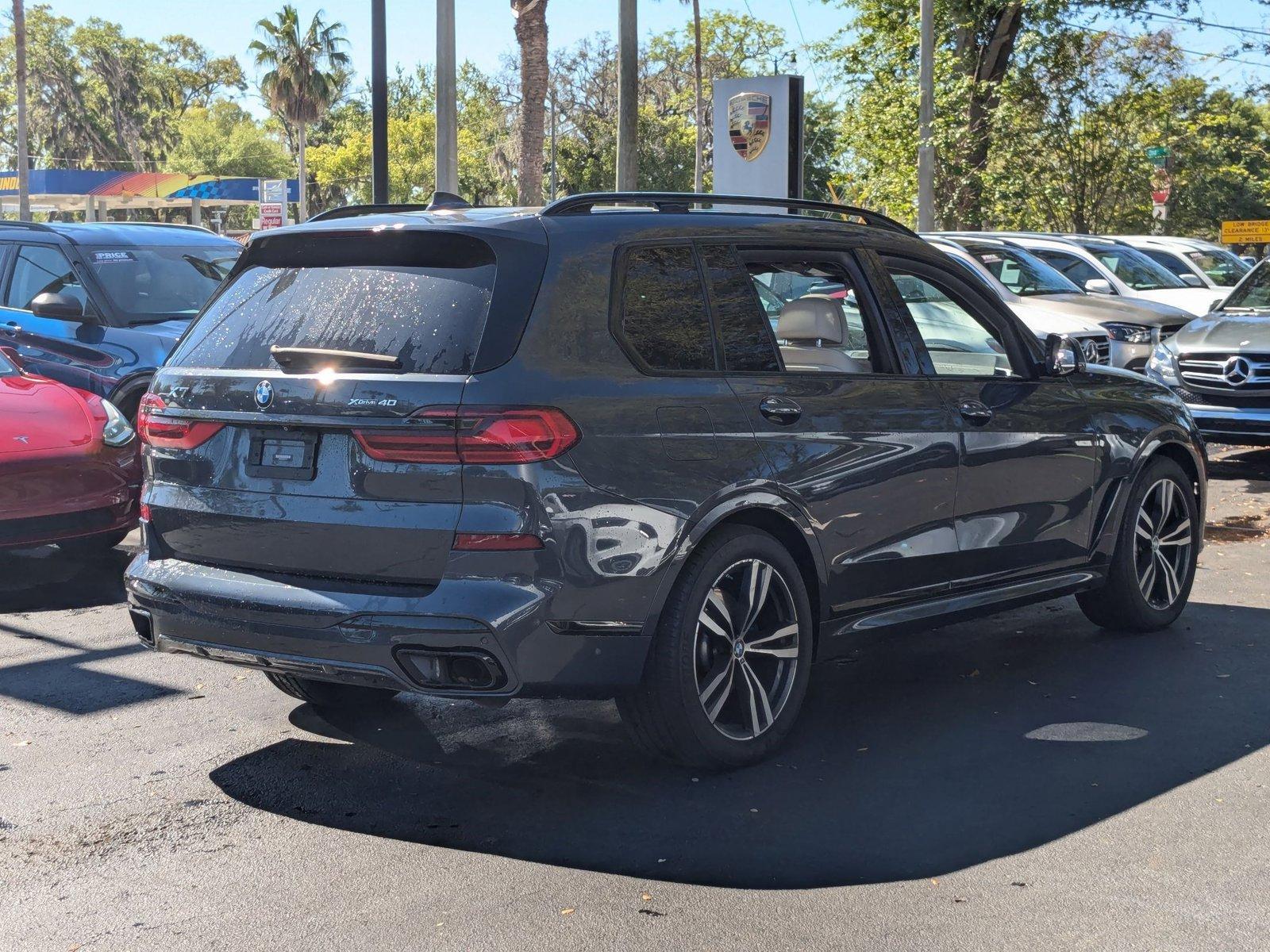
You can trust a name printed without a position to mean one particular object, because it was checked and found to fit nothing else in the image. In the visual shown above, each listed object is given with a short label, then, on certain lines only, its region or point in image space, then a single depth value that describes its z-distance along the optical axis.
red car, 7.92
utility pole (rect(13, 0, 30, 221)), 39.62
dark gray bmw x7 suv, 4.35
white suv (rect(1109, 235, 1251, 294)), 19.22
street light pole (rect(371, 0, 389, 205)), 16.52
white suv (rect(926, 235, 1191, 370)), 14.63
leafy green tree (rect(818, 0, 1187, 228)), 29.81
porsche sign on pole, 17.33
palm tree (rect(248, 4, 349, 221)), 68.62
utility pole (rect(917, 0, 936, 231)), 25.02
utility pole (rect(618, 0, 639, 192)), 20.23
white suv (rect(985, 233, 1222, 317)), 16.72
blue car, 10.66
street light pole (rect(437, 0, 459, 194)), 16.67
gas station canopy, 64.19
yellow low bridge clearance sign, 35.22
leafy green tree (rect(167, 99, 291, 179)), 87.38
